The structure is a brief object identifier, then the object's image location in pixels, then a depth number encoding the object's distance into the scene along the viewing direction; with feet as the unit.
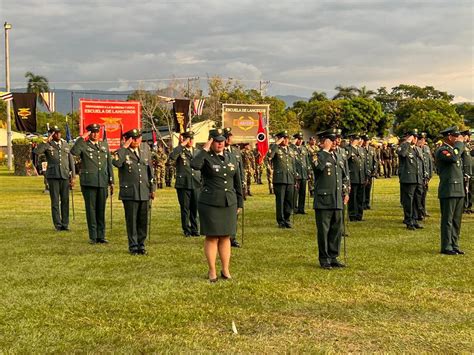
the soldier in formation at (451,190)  30.32
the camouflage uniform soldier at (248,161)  69.97
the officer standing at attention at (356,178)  44.29
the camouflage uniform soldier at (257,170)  79.92
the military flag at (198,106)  111.24
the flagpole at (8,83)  125.80
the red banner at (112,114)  68.95
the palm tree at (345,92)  243.27
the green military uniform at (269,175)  66.55
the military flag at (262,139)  51.70
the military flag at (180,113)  97.35
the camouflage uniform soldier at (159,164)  74.54
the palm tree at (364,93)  248.11
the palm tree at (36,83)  213.87
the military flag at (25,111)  87.56
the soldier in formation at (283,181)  40.34
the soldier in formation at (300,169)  45.84
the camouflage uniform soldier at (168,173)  79.30
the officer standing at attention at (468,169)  37.25
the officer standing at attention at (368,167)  46.75
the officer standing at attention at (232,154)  25.64
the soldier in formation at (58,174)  38.55
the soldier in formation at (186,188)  36.42
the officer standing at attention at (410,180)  39.11
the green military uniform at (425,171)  41.47
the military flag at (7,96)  91.09
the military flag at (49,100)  94.17
